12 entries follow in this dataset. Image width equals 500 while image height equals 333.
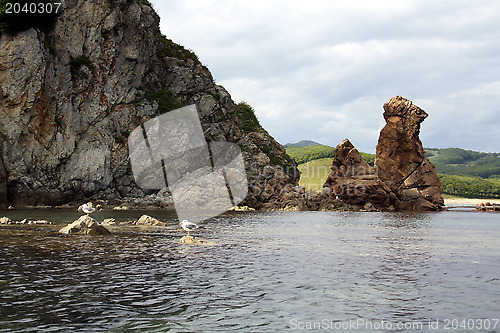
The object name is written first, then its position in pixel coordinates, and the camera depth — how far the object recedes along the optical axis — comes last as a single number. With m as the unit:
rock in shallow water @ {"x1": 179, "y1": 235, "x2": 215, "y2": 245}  33.03
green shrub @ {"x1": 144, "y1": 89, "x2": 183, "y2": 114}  104.14
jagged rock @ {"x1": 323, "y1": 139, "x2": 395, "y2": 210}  108.50
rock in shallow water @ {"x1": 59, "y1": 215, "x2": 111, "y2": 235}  35.59
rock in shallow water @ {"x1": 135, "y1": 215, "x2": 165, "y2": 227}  48.31
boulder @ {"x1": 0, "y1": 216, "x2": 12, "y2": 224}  43.69
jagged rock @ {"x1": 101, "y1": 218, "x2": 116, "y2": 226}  47.27
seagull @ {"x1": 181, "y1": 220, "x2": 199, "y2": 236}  33.72
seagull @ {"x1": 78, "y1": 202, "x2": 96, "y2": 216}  38.81
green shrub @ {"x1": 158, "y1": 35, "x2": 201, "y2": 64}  118.34
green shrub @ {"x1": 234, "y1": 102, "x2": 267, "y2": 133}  134.25
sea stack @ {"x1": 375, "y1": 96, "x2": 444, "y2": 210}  114.24
